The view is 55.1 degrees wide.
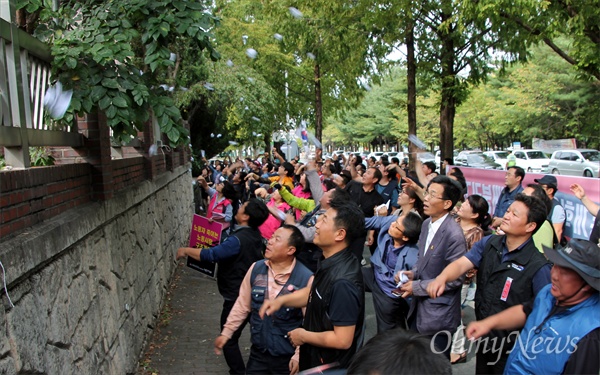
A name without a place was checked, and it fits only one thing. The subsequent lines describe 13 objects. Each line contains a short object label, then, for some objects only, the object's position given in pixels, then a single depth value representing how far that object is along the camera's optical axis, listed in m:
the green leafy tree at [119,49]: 4.49
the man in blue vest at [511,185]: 8.32
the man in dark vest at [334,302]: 3.21
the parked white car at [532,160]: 35.66
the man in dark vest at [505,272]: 3.91
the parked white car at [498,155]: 37.42
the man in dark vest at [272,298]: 4.11
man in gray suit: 4.57
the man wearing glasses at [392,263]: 5.21
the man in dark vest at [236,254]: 5.45
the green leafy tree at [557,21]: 11.15
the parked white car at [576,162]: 29.67
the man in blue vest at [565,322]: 2.75
